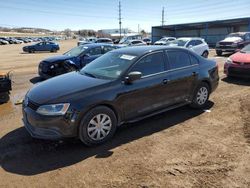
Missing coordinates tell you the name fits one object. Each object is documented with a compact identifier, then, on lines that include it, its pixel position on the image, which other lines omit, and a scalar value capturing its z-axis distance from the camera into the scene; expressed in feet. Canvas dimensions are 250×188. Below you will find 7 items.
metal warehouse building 96.82
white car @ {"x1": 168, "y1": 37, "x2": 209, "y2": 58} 39.79
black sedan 9.94
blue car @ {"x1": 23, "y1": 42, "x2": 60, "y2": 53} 76.52
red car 21.58
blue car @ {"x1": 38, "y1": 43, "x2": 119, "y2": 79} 25.10
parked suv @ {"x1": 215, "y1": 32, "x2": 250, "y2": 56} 48.55
